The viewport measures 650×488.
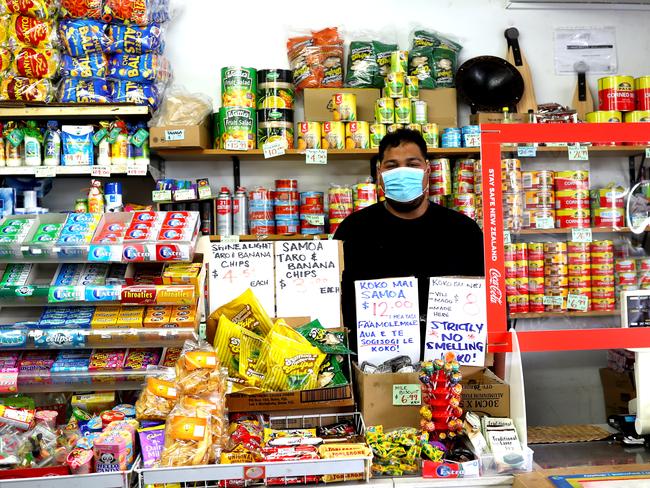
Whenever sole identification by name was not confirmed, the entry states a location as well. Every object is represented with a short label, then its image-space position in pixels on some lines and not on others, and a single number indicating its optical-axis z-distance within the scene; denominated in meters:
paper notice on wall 5.05
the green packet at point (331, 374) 2.00
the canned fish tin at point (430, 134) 4.43
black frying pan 4.73
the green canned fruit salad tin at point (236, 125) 4.27
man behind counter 2.96
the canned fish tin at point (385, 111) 4.39
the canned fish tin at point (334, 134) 4.36
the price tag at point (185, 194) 4.30
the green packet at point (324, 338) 2.09
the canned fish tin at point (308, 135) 4.35
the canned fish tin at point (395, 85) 4.39
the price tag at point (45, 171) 4.04
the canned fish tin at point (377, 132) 4.35
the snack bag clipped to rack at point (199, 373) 1.82
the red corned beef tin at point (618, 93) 4.64
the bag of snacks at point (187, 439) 1.67
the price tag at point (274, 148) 4.31
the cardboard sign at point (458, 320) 2.18
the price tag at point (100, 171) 4.05
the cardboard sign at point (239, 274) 2.31
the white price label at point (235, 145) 4.26
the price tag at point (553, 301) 2.51
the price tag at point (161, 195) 4.26
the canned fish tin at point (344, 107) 4.37
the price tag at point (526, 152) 2.21
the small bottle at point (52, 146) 4.09
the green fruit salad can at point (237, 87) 4.31
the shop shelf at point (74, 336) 2.10
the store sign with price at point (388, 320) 2.18
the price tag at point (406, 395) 1.98
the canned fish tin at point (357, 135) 4.34
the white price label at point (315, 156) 4.32
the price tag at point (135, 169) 4.09
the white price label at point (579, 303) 2.32
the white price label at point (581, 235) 2.52
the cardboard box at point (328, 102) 4.56
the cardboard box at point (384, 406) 1.98
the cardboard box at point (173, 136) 4.09
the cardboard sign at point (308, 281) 2.31
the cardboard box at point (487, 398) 2.01
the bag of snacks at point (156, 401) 1.82
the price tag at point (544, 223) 2.36
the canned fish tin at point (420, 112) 4.48
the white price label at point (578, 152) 2.23
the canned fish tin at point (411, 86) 4.47
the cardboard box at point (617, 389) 2.73
